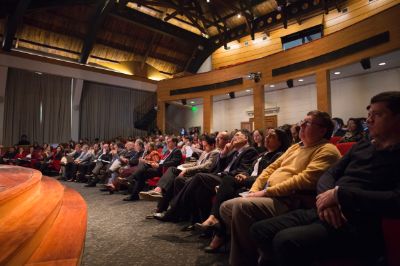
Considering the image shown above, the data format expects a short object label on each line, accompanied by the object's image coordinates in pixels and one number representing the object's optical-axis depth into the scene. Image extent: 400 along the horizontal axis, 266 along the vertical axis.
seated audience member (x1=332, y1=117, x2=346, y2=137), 5.17
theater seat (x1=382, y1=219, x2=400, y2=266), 0.95
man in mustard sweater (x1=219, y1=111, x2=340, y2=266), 1.47
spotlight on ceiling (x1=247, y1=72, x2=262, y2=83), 8.81
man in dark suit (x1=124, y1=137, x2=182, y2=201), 3.83
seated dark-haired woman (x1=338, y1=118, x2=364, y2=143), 3.88
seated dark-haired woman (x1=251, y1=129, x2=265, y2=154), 3.28
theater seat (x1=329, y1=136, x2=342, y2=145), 2.93
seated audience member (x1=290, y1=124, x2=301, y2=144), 2.40
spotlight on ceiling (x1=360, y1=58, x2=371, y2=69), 6.52
